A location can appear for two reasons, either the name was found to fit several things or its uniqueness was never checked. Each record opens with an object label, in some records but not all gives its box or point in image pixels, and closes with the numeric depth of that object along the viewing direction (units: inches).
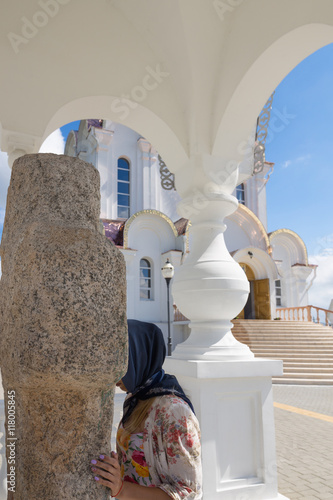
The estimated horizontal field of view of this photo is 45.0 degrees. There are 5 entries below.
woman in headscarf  48.8
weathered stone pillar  41.4
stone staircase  465.4
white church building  620.7
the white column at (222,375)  105.7
